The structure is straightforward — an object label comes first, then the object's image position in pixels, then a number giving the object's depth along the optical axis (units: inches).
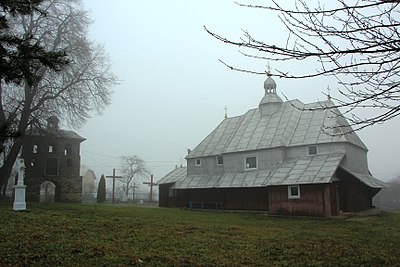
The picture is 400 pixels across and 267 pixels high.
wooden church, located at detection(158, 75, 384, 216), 874.1
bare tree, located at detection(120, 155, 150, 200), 2568.9
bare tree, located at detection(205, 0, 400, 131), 153.3
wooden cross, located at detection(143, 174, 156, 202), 1994.3
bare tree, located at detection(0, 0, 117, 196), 1026.1
